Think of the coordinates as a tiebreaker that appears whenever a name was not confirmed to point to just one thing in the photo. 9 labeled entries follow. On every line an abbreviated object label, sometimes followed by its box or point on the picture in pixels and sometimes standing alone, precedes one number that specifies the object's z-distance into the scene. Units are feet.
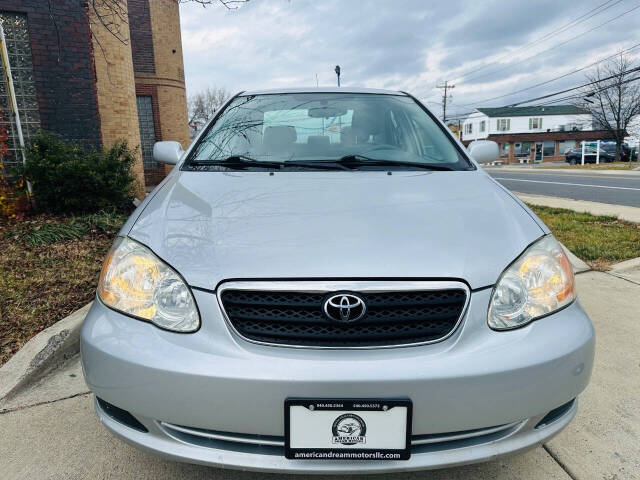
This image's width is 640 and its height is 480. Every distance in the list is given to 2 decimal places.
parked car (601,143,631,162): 135.64
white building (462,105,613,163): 173.78
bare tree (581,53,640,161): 139.95
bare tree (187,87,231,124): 175.01
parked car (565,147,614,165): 127.85
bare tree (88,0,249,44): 25.20
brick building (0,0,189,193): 21.47
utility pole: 202.39
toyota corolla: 4.19
